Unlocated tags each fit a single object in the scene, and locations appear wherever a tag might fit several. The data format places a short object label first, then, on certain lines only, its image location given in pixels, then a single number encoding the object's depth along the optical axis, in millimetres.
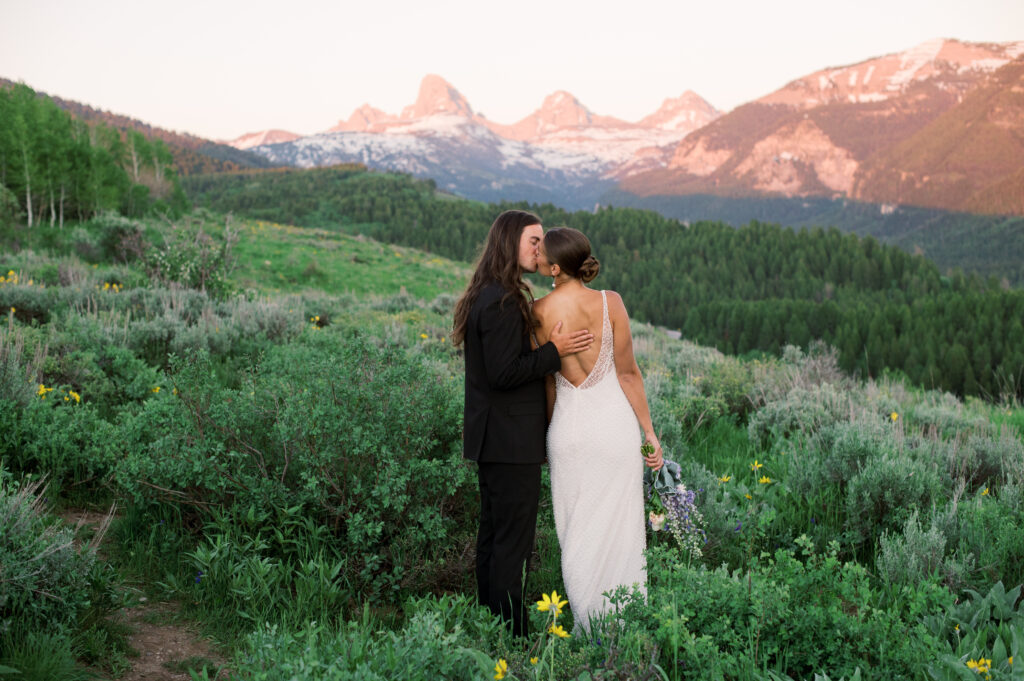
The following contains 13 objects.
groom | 3434
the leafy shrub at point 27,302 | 8914
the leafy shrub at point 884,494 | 4941
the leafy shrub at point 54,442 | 4758
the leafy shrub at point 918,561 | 3885
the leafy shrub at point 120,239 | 18741
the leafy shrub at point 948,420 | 7520
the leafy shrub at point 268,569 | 3709
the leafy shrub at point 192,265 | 12312
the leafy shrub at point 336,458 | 4133
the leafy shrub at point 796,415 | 7070
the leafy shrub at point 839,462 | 5496
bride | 3578
